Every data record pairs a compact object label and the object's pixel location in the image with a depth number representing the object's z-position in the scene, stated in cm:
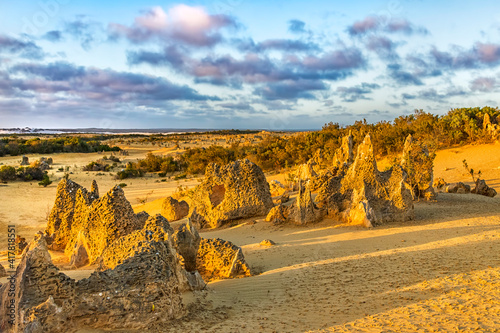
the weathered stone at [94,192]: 1021
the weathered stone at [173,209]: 1588
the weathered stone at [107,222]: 844
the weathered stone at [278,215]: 1267
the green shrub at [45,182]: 2481
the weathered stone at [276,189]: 1859
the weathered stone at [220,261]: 781
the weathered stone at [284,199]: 1522
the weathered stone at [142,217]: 908
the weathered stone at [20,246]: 1070
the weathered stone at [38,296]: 433
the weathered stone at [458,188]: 1751
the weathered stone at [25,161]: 3379
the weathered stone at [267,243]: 1016
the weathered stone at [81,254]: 873
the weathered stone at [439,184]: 1858
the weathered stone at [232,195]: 1364
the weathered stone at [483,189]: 1693
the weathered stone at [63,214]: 1055
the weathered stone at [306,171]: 1813
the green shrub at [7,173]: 2635
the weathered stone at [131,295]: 481
